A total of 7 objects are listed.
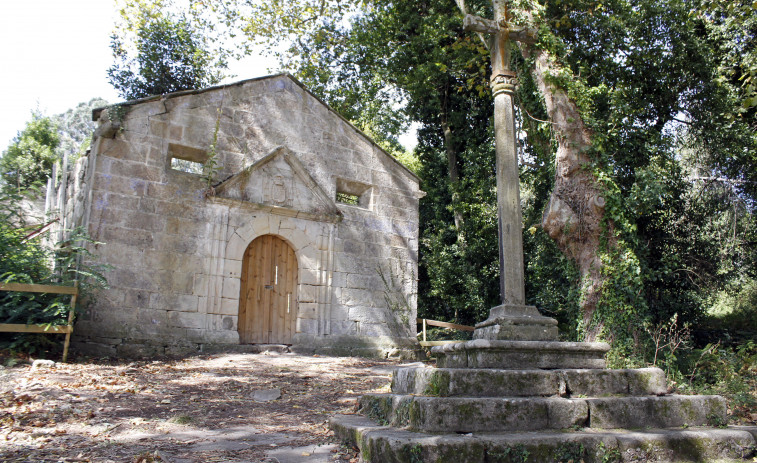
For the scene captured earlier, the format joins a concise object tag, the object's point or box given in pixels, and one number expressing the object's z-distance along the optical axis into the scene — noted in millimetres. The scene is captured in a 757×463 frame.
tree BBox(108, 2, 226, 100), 17516
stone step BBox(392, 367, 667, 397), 3857
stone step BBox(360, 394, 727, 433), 3559
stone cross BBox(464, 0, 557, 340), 4609
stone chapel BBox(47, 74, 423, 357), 8562
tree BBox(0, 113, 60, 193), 24531
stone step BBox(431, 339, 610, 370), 4230
